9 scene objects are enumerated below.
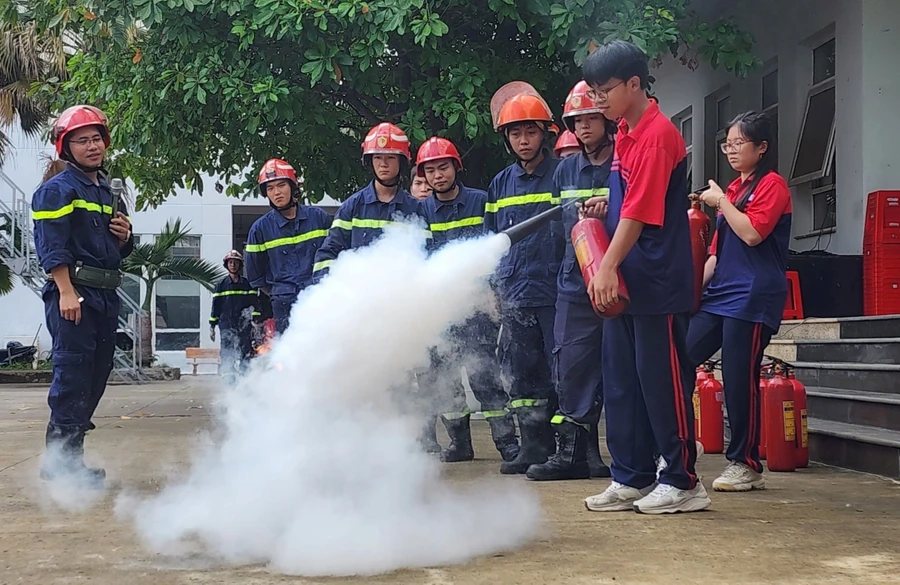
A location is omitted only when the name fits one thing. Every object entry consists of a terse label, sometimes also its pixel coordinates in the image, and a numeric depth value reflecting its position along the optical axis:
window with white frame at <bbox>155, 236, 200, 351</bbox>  27.09
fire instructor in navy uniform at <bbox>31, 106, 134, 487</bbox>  5.49
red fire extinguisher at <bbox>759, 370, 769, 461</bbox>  6.03
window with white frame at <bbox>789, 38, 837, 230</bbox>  10.18
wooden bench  24.55
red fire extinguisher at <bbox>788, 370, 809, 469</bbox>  5.98
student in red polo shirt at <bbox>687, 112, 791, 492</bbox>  5.24
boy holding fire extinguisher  4.41
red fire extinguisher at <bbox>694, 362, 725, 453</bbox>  6.91
